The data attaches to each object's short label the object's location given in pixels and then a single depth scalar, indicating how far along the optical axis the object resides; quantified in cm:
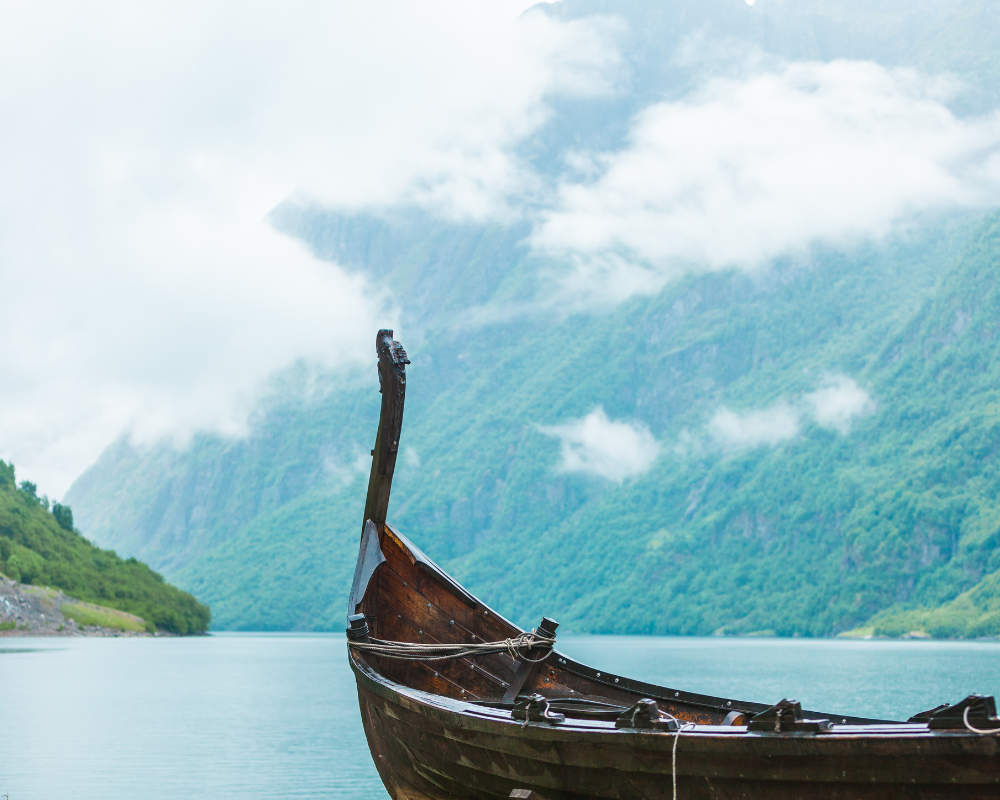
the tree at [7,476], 19092
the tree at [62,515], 19650
